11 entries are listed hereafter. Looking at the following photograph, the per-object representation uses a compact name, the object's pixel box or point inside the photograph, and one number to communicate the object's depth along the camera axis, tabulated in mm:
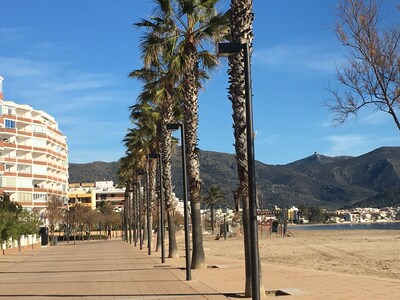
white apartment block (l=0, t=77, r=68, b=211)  95819
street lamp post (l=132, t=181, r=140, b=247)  64694
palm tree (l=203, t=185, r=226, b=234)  125188
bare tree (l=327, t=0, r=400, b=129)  14375
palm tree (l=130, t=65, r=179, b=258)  30531
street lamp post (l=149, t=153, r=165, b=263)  29800
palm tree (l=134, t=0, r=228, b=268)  23797
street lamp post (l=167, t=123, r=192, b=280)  20823
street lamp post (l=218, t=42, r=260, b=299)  11570
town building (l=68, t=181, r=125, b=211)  161500
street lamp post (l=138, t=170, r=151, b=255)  39062
